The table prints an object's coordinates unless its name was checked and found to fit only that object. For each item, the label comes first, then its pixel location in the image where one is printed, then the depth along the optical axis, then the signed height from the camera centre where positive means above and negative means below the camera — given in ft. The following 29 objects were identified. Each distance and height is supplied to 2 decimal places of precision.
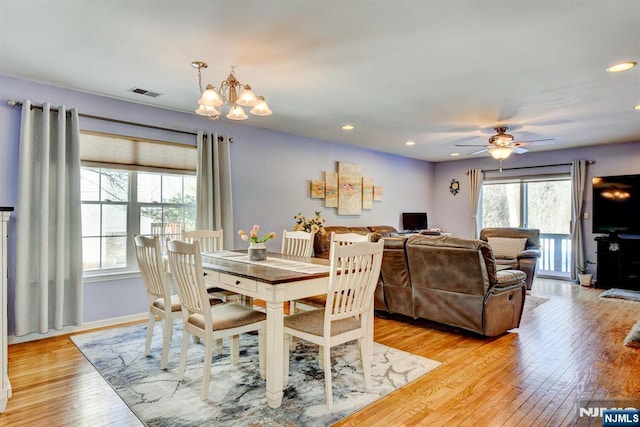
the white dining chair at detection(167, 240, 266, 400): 7.70 -2.35
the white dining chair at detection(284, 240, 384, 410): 7.49 -2.08
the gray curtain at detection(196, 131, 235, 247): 15.02 +1.09
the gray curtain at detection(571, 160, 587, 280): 22.02 +0.28
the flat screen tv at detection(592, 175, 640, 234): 20.17 +0.54
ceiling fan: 16.82 +3.20
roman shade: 12.78 +2.23
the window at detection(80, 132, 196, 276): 13.01 +0.67
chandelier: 8.87 +2.78
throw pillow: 20.77 -1.86
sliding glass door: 23.56 +0.17
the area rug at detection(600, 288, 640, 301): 17.98 -4.03
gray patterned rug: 7.22 -3.95
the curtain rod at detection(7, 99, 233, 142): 11.22 +3.27
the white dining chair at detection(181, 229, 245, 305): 11.52 -1.11
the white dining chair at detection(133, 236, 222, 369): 9.01 -1.95
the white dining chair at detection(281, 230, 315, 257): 12.53 -1.07
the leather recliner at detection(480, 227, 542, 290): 19.06 -1.99
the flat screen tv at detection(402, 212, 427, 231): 26.48 -0.56
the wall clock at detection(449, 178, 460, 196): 28.08 +2.07
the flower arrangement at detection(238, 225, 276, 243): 10.34 -0.69
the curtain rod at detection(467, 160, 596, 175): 21.88 +3.05
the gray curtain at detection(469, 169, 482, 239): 26.66 +1.33
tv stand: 19.74 -2.59
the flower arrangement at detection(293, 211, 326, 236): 18.55 -0.58
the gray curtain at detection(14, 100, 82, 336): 11.10 -0.34
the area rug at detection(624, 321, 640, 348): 11.19 -3.84
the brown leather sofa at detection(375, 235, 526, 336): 11.43 -2.35
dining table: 7.43 -1.58
